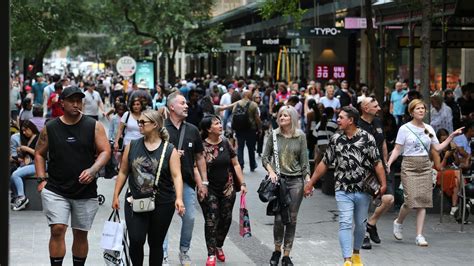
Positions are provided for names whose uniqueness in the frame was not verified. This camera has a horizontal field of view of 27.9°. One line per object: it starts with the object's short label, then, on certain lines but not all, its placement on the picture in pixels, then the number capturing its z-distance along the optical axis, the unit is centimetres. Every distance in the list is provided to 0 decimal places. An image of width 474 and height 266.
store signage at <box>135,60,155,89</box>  4103
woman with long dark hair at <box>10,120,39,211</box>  1370
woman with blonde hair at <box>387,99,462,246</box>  1100
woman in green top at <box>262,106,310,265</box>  967
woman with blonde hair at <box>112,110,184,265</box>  810
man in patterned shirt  936
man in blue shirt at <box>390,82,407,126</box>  2526
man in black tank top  819
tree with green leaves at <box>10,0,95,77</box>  3090
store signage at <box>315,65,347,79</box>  3900
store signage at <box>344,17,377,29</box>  2759
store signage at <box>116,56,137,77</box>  3656
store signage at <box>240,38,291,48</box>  3688
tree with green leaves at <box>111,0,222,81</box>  3788
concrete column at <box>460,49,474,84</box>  2800
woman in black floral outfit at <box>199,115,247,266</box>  983
